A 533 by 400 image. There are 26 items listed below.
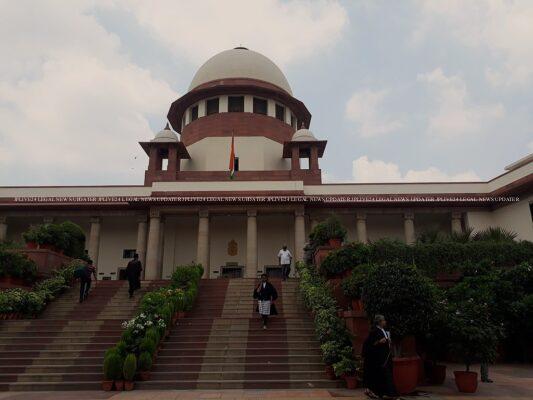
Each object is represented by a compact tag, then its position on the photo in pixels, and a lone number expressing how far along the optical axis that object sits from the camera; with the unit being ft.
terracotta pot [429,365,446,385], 27.61
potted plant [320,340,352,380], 27.84
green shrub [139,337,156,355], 29.07
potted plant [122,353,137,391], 26.78
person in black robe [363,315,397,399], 22.21
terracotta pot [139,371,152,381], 27.91
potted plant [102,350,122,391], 26.89
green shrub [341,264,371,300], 31.60
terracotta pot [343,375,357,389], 26.35
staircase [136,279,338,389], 27.55
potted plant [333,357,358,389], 26.43
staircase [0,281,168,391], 28.63
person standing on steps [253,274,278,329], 36.27
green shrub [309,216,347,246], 45.09
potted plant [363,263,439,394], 24.00
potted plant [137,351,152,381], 27.96
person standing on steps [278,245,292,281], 50.52
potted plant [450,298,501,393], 24.67
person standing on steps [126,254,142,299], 46.39
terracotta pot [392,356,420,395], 23.80
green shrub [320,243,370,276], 37.88
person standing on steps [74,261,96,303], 43.90
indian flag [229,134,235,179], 75.66
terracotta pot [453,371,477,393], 24.53
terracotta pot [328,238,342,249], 45.19
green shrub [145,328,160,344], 30.14
